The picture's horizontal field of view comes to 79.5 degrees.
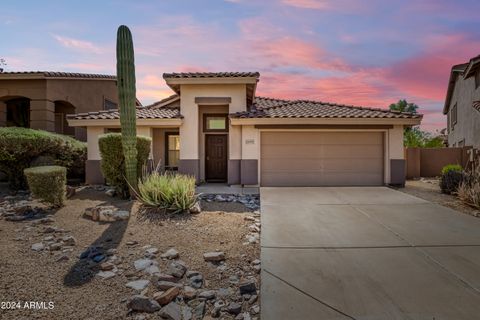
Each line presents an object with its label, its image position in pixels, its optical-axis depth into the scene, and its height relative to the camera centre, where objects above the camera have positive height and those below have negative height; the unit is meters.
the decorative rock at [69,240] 5.26 -1.59
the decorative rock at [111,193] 9.23 -1.22
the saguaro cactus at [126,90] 7.85 +1.78
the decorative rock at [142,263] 4.43 -1.71
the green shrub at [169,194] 7.20 -0.99
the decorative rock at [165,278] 4.02 -1.72
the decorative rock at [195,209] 7.24 -1.36
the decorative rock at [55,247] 5.00 -1.61
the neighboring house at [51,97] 15.12 +3.25
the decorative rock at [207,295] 3.66 -1.79
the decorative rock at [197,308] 3.34 -1.83
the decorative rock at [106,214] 6.62 -1.38
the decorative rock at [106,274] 4.16 -1.74
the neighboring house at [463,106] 17.22 +3.68
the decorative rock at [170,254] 4.77 -1.66
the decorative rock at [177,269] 4.18 -1.70
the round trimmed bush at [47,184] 7.30 -0.74
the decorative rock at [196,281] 3.94 -1.76
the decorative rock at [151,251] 4.94 -1.66
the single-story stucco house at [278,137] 12.16 +0.80
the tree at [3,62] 21.68 +6.99
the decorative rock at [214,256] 4.66 -1.65
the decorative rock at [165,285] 3.83 -1.74
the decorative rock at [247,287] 3.79 -1.76
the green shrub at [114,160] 8.59 -0.15
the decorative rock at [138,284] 3.86 -1.76
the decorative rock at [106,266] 4.39 -1.71
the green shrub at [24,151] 9.97 +0.15
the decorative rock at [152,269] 4.29 -1.73
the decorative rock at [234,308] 3.40 -1.82
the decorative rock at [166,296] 3.55 -1.77
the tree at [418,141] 17.80 +0.97
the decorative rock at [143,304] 3.40 -1.78
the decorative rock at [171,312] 3.29 -1.83
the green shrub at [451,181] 10.43 -0.90
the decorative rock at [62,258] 4.59 -1.66
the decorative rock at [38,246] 4.98 -1.61
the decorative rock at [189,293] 3.66 -1.77
